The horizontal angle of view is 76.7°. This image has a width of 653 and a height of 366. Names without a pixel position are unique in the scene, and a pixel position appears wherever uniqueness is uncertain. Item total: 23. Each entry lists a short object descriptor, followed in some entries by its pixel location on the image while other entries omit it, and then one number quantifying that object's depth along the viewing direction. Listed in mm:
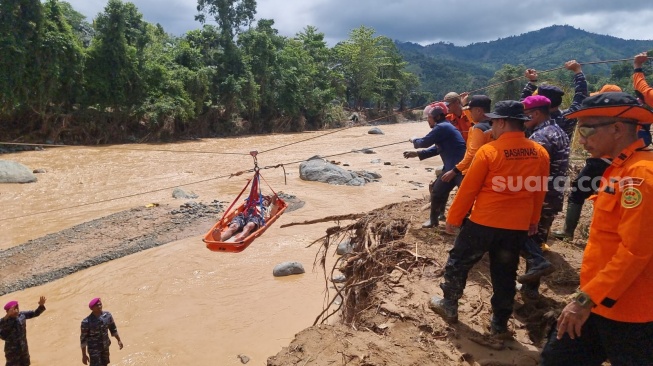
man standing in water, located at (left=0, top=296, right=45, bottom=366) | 3932
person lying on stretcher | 6469
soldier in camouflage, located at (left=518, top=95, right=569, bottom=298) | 3434
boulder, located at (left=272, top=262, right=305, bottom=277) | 6821
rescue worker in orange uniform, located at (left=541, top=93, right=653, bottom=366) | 1537
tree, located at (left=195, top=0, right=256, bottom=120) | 25641
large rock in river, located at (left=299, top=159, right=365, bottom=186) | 13367
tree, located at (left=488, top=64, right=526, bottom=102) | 32500
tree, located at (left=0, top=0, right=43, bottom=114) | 15680
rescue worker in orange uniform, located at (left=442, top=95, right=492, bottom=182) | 3611
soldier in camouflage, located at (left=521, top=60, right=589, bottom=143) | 3771
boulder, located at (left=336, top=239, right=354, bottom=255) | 6995
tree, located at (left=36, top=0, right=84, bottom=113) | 16875
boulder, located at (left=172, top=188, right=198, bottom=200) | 11438
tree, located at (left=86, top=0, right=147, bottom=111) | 19203
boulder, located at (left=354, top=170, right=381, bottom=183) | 14042
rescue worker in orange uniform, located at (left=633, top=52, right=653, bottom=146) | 3814
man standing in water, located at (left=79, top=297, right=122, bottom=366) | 4008
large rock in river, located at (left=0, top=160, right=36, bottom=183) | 12312
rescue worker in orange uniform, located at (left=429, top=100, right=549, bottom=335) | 2646
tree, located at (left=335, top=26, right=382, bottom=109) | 40156
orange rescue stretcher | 5891
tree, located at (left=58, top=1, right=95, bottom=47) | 30306
